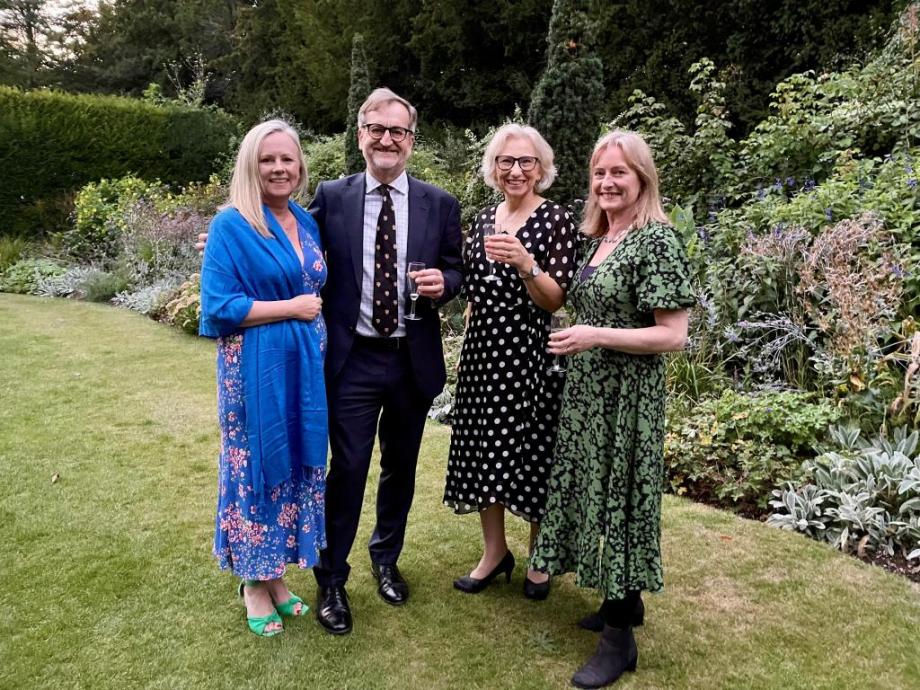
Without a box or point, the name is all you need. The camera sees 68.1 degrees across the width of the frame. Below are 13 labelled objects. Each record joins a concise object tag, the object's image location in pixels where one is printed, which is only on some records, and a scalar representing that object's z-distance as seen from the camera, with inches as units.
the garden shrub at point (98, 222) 447.8
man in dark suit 97.0
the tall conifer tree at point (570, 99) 260.2
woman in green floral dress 82.0
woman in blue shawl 88.7
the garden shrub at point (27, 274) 417.7
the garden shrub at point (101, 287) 394.0
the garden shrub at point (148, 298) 350.6
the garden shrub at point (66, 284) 402.9
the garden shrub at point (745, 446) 143.8
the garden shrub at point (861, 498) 123.3
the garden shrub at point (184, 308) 310.0
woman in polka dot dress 98.4
